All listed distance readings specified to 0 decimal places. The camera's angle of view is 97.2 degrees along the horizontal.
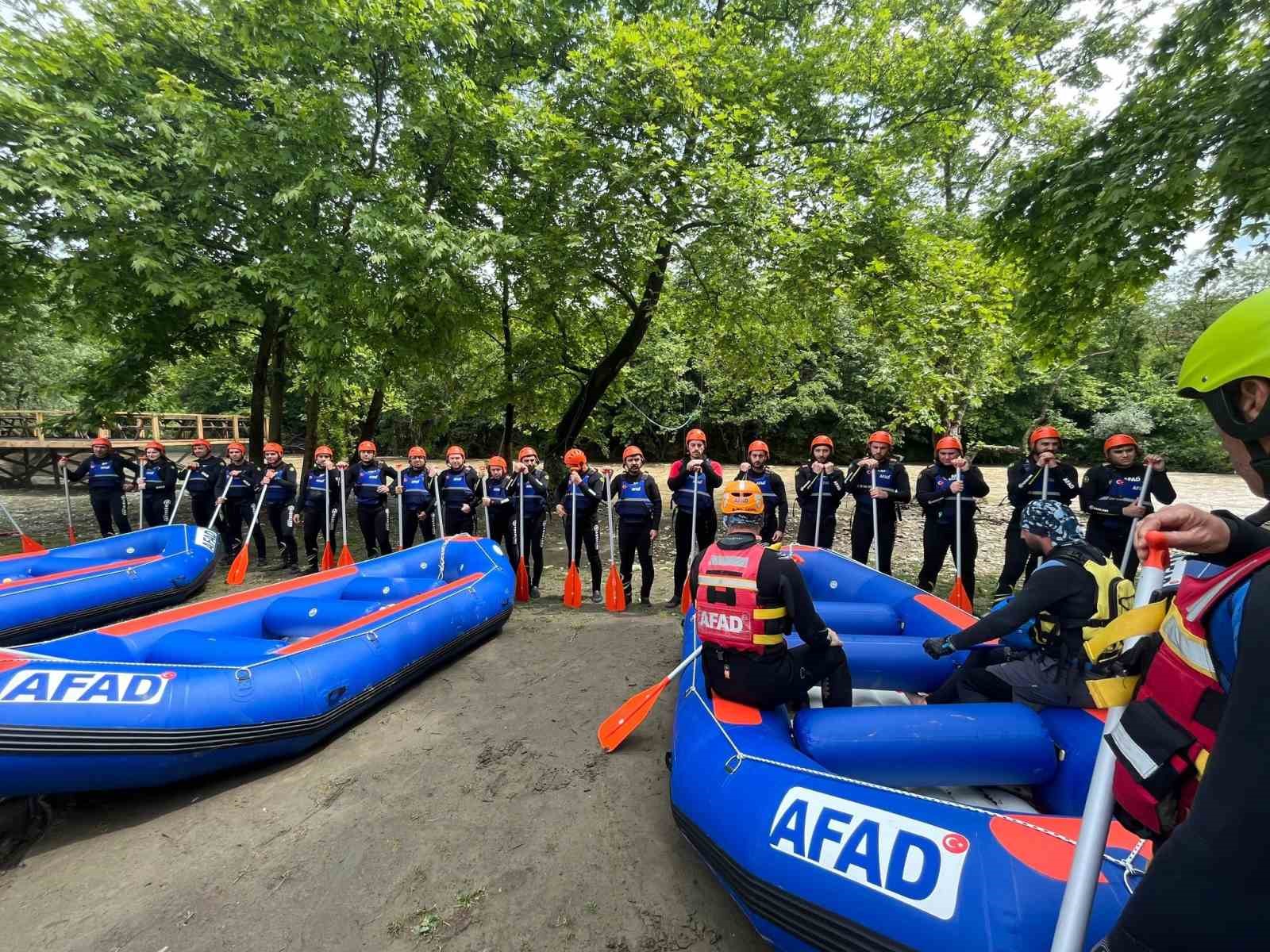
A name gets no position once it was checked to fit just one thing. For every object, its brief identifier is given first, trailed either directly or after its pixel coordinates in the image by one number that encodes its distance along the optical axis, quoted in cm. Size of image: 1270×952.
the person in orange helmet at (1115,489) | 603
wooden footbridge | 1811
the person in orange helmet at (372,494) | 870
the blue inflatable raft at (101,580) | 565
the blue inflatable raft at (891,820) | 186
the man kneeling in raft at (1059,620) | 293
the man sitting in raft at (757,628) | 312
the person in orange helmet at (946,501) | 679
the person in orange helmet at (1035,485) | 648
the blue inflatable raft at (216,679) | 315
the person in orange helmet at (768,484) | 720
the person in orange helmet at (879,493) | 711
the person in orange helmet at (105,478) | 940
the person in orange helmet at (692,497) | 741
